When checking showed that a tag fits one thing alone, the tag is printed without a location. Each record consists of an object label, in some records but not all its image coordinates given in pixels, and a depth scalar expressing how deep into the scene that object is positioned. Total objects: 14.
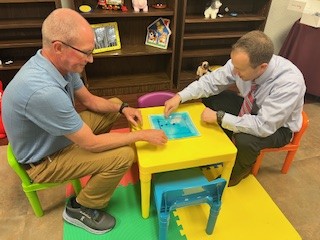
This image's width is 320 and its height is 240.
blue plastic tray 1.41
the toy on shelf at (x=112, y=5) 2.32
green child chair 1.24
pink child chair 1.79
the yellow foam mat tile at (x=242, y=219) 1.41
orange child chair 1.61
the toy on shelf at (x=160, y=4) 2.45
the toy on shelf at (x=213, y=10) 2.45
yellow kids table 1.24
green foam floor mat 1.40
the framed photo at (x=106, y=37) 2.42
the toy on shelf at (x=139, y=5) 2.31
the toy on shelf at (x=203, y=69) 2.77
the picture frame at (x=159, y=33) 2.52
